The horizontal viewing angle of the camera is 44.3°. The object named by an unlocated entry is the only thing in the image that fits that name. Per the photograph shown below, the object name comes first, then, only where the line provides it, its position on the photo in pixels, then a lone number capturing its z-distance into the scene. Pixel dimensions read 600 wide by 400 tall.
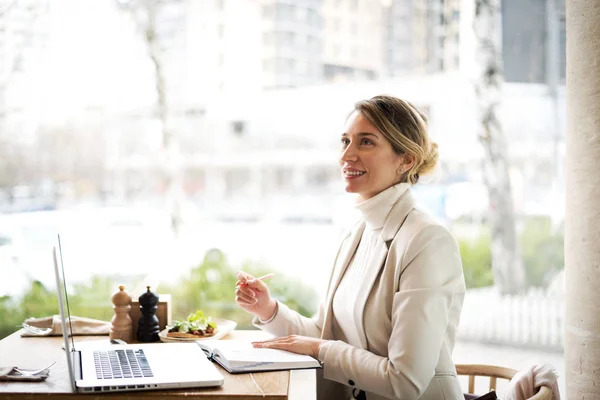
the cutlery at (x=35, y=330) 2.55
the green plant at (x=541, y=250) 4.80
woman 2.00
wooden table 1.84
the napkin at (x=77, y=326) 2.57
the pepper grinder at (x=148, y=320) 2.47
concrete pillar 2.43
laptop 1.84
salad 2.48
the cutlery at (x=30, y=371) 2.00
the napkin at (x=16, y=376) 1.97
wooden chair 2.39
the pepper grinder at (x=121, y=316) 2.45
